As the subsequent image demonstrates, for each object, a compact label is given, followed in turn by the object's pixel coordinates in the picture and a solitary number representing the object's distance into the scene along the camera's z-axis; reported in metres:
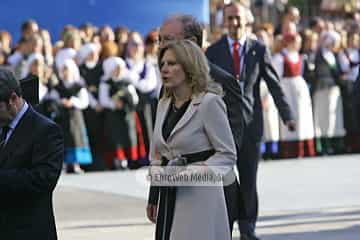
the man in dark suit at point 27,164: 10.37
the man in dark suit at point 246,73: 17.77
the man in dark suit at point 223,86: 12.59
